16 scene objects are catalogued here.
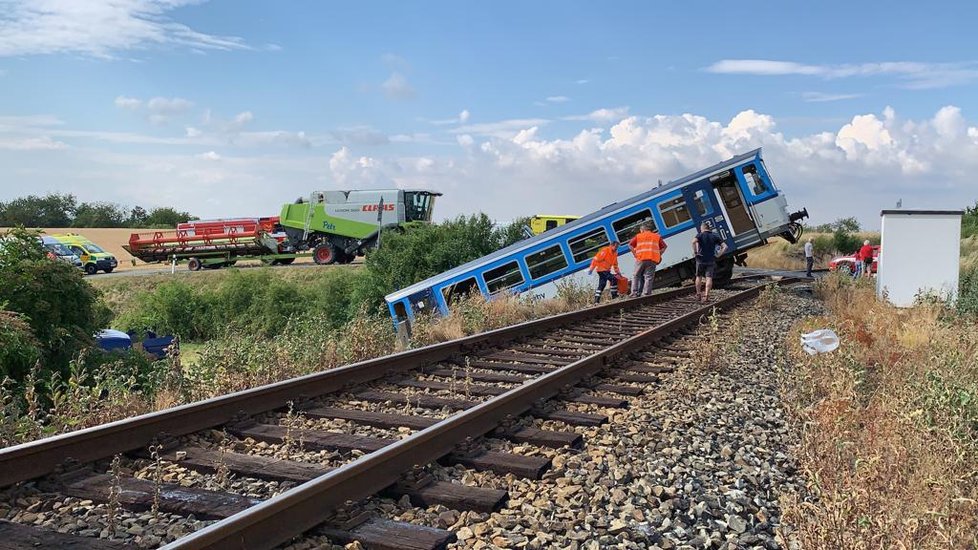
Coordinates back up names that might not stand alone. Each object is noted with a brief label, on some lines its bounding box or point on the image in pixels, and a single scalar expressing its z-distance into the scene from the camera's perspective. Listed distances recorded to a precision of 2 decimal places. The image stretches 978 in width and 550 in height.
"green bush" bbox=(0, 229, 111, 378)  12.44
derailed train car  19.47
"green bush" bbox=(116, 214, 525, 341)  31.28
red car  30.71
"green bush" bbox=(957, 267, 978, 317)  13.64
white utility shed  14.95
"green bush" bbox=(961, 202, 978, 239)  38.31
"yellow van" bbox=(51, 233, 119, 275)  41.34
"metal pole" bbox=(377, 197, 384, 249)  39.34
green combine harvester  39.56
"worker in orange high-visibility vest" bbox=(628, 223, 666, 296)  16.94
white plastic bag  8.52
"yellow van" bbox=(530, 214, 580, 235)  42.12
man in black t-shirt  16.48
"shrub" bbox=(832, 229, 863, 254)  50.91
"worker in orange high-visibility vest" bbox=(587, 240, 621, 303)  17.69
